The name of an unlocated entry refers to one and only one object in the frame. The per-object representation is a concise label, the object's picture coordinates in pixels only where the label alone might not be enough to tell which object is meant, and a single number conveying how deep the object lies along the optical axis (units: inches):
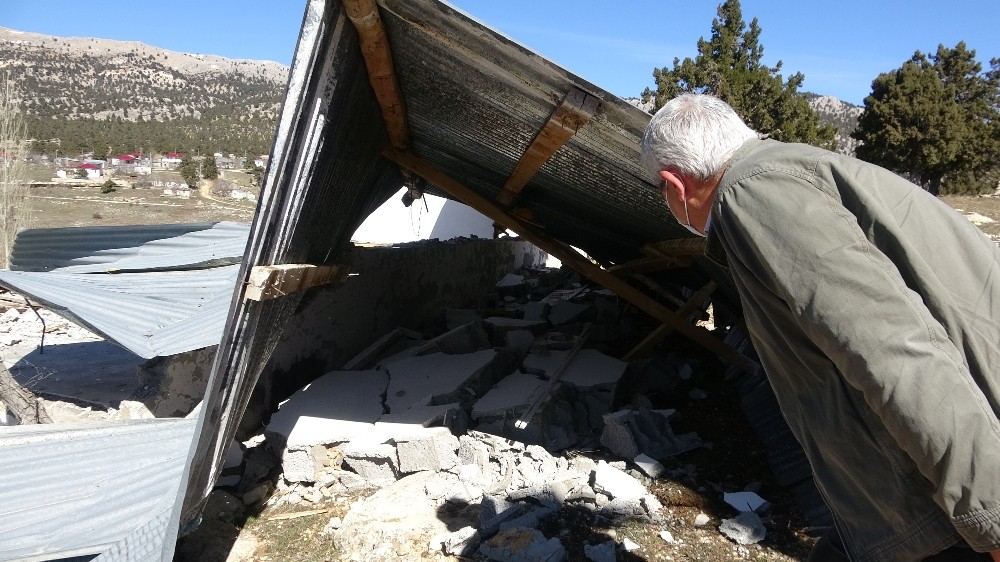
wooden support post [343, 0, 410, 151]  110.7
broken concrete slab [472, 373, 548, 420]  205.2
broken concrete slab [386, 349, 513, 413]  214.4
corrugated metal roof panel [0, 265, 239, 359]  165.8
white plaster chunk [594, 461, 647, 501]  168.6
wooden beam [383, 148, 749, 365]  230.2
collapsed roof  112.1
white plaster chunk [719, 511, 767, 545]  153.7
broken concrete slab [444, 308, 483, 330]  326.6
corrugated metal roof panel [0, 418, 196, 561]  102.0
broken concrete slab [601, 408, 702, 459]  195.6
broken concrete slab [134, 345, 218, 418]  180.4
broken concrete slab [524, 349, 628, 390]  233.8
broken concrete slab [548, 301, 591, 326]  330.0
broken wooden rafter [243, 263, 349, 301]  112.6
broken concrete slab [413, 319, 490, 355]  264.2
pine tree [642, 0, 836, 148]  600.1
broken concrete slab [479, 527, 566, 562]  136.5
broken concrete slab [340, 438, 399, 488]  183.6
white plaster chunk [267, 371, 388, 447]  193.2
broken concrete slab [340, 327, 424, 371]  262.1
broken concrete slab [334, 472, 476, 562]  148.9
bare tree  577.9
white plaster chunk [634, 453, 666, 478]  185.2
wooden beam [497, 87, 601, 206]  119.3
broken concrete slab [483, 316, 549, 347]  299.9
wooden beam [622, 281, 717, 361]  250.7
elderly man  46.8
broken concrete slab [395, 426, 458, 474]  183.3
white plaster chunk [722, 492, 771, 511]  167.9
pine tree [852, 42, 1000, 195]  952.3
